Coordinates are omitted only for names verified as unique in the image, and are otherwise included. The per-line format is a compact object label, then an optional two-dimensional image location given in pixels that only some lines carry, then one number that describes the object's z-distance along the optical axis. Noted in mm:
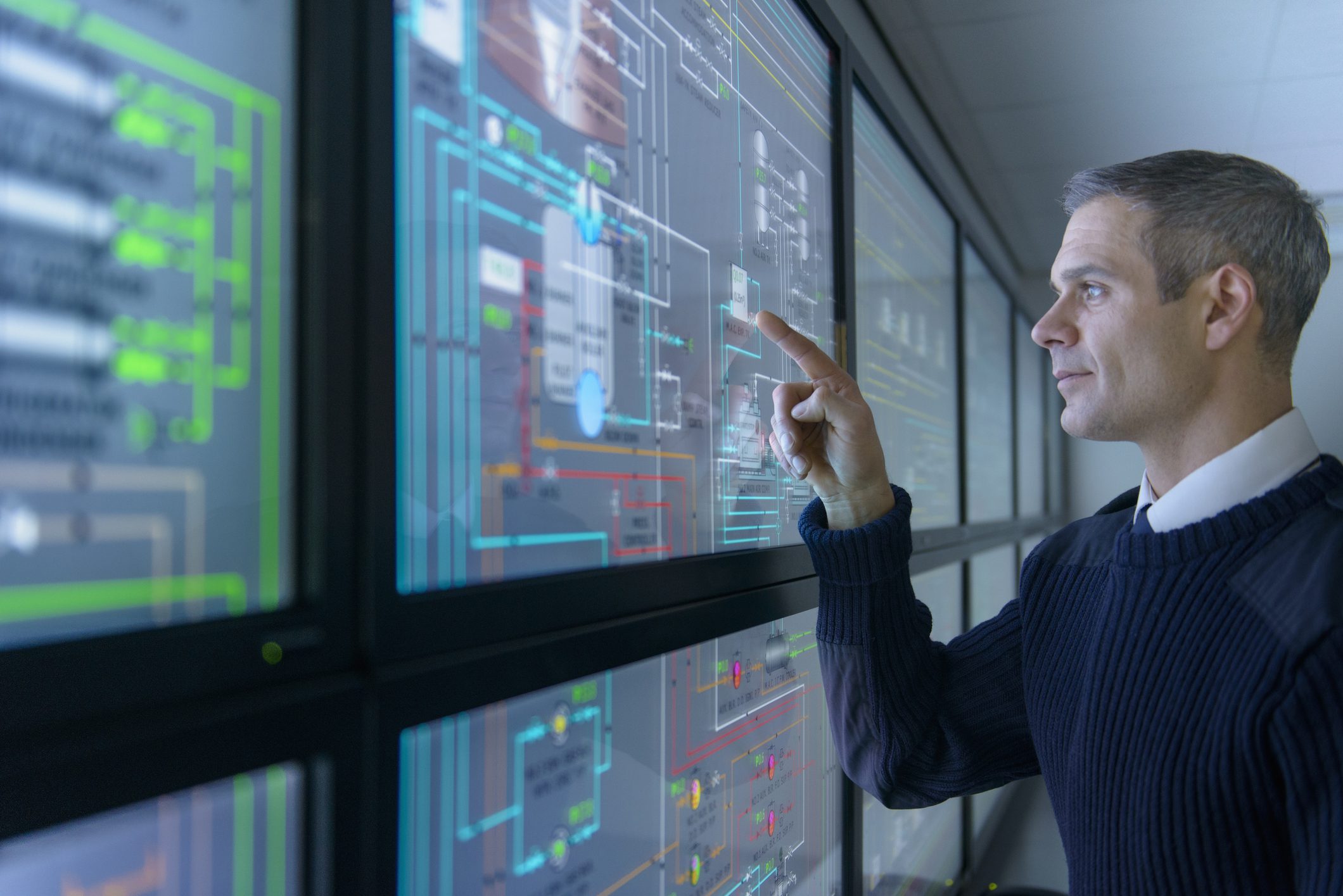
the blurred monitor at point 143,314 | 432
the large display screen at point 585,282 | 662
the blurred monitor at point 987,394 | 3051
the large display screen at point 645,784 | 678
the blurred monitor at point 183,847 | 437
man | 848
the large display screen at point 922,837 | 1814
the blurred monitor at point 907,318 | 1806
